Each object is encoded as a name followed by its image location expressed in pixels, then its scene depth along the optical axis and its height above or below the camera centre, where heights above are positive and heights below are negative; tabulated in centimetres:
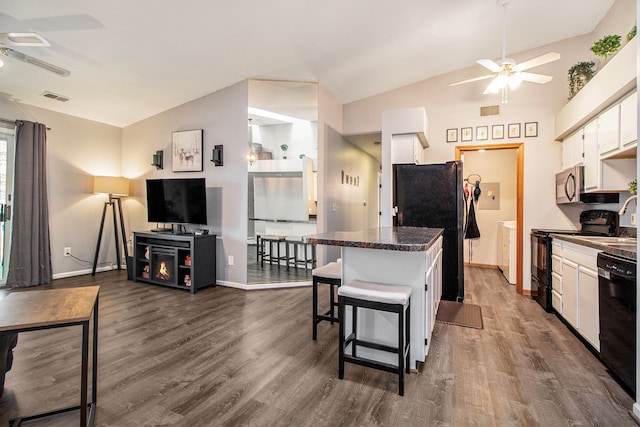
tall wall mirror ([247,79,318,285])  436 +65
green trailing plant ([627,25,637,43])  249 +146
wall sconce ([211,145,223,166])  442 +84
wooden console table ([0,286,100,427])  131 -44
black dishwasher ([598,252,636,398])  188 -66
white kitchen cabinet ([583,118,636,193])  299 +43
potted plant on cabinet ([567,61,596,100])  367 +167
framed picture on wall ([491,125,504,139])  454 +121
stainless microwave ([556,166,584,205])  349 +34
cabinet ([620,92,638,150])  248 +76
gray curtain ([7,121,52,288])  418 +2
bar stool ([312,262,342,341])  266 -56
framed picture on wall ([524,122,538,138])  439 +120
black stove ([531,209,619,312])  331 -28
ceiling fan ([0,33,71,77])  231 +139
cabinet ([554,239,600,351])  243 -67
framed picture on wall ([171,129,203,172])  469 +98
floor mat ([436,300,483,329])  315 -109
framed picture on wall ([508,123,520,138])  447 +120
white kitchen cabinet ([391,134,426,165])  444 +94
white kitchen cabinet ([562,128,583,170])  358 +78
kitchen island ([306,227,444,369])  212 -43
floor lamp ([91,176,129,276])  500 +34
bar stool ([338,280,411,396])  187 -58
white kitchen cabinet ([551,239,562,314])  316 -64
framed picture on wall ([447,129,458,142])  479 +122
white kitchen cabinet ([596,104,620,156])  277 +78
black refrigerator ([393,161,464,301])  359 +10
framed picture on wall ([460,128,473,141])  471 +121
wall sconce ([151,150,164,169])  502 +89
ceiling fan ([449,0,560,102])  313 +152
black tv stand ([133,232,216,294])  420 -64
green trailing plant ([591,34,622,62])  297 +162
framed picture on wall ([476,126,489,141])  463 +121
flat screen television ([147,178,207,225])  444 +20
